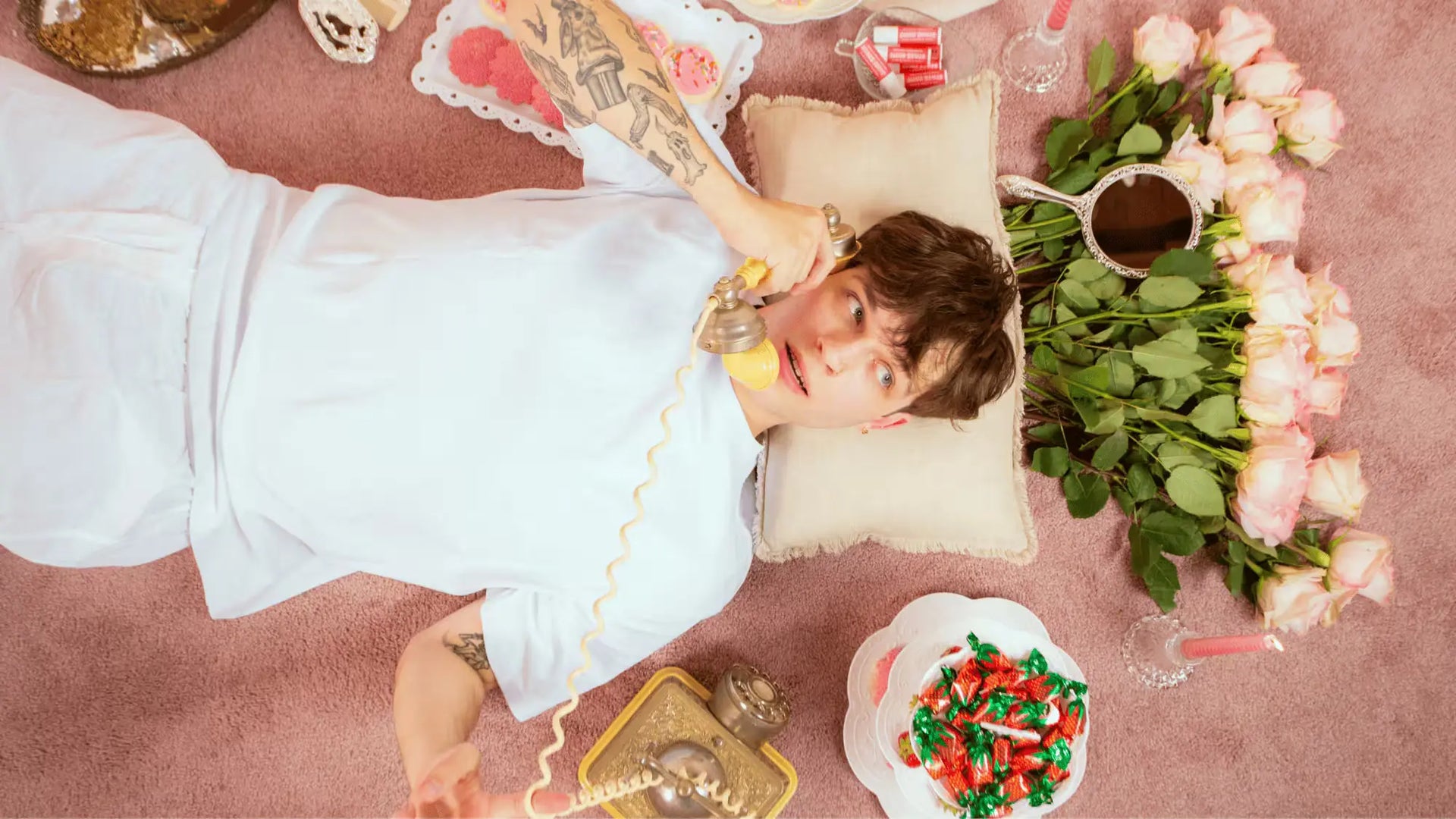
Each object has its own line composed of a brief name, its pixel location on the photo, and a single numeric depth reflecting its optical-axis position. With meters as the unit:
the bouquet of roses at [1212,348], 1.61
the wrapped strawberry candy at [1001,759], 1.48
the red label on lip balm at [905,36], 1.82
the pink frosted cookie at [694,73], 1.85
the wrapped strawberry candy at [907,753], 1.54
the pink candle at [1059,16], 1.76
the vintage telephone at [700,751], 1.70
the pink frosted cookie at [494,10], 1.82
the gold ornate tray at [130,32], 1.72
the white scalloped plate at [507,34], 1.85
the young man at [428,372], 1.27
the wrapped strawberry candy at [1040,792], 1.52
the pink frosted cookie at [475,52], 1.83
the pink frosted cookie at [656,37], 1.83
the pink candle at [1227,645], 1.48
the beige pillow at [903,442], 1.66
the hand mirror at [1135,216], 1.68
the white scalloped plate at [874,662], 1.73
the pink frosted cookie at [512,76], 1.81
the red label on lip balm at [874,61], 1.82
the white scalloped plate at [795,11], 1.88
